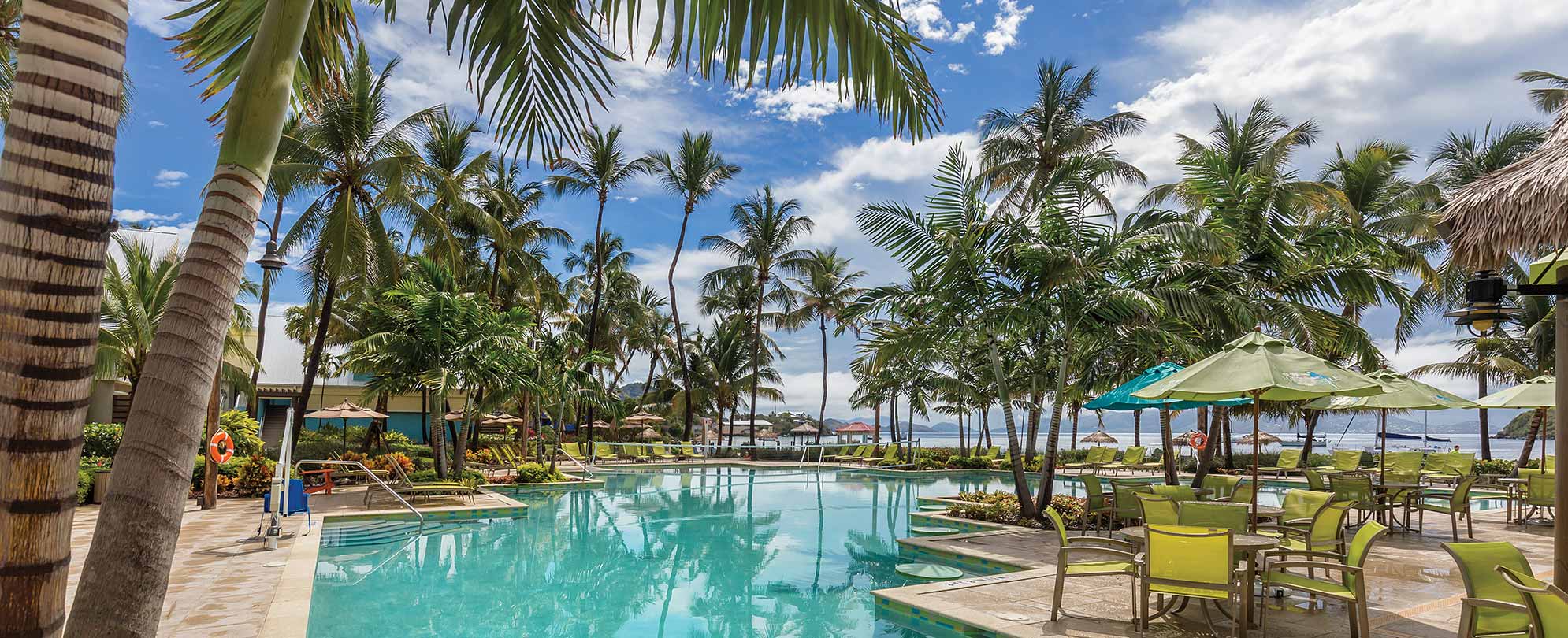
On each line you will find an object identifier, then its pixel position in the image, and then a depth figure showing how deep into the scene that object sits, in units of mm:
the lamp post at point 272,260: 10002
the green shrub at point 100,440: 14734
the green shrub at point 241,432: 16484
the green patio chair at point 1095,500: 10602
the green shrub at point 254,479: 15305
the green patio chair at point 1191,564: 5414
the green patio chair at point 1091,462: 26062
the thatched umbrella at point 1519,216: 5453
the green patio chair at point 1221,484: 10859
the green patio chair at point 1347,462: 17709
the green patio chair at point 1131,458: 27150
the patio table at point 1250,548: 5570
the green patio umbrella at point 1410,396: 9406
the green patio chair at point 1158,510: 6844
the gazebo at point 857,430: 39625
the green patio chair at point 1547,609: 4016
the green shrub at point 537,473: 19734
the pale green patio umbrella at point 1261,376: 6527
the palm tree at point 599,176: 28328
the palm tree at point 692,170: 31027
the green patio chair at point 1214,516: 6531
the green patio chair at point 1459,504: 10383
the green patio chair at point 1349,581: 5270
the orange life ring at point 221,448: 10797
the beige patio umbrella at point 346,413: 19328
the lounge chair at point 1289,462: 22516
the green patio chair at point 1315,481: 11789
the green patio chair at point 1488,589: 4480
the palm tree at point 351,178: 15945
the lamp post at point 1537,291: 5590
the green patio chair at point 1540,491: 11399
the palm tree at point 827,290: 36125
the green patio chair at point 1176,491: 9016
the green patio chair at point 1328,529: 6492
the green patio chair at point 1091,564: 6209
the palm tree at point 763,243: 33219
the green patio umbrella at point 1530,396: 11047
